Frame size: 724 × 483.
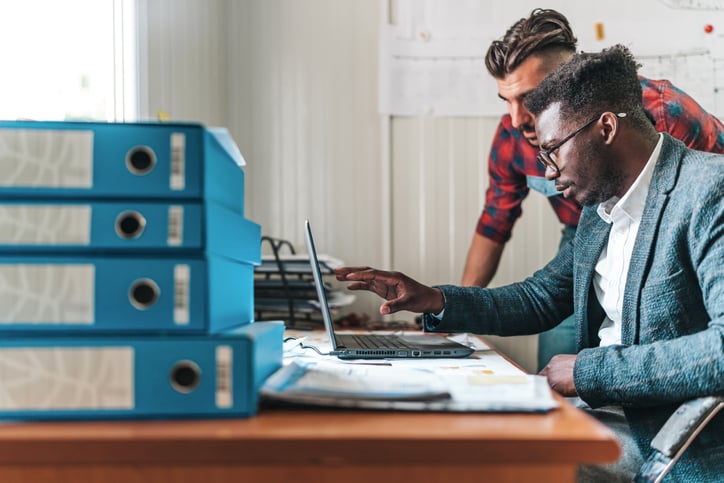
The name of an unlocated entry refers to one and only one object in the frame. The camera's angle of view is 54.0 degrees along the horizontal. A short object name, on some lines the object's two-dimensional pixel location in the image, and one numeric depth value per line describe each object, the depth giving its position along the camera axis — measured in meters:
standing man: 1.76
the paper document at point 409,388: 0.71
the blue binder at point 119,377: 0.68
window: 1.30
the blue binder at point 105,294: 0.69
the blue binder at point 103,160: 0.71
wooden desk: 0.62
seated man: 1.00
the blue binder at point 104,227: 0.70
